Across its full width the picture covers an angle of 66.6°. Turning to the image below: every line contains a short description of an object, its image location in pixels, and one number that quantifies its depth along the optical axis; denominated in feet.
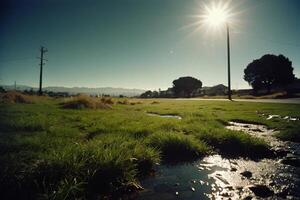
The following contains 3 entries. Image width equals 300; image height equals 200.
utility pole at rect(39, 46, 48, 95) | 177.55
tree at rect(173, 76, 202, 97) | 353.10
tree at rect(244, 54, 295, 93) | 223.30
